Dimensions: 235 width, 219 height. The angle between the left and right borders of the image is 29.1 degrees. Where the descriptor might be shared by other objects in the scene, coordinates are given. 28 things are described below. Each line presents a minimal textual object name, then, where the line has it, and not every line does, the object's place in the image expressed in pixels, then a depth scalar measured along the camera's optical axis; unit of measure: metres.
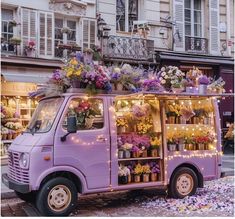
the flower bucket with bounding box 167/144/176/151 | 9.41
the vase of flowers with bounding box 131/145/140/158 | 8.98
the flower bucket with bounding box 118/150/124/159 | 8.79
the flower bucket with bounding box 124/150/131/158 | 8.88
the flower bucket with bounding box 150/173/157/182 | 9.17
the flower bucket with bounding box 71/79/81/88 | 8.57
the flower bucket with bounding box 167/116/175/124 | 9.54
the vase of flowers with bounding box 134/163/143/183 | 8.98
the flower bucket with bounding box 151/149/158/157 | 9.25
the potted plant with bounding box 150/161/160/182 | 9.18
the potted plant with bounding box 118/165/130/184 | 8.72
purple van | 7.90
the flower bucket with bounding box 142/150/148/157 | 9.16
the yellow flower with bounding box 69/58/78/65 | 8.62
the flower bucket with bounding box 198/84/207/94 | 9.59
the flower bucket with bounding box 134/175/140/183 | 8.99
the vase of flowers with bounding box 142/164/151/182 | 9.08
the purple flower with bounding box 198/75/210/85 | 9.63
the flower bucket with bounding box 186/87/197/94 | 9.64
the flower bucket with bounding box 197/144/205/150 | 9.80
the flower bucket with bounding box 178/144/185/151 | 9.49
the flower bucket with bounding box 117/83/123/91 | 9.04
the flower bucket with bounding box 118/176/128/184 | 8.77
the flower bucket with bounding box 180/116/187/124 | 9.73
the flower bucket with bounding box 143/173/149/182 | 9.09
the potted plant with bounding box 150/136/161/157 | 9.26
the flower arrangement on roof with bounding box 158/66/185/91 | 9.63
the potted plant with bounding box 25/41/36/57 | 15.74
